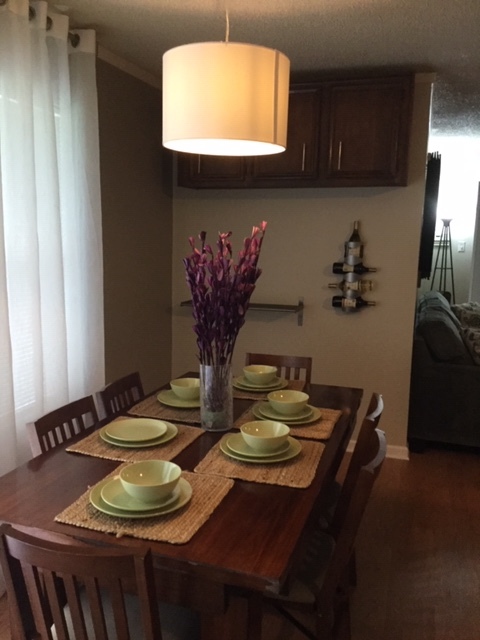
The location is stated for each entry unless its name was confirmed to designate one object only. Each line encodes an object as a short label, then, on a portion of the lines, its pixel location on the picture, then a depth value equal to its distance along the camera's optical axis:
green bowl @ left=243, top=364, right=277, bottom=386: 2.51
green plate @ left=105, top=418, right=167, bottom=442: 1.83
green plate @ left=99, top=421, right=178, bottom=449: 1.79
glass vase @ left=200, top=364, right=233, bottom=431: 1.92
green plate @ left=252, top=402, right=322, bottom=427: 2.04
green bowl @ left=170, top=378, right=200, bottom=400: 2.25
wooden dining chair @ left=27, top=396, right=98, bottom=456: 1.79
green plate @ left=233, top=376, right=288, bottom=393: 2.48
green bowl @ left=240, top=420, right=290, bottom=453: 1.70
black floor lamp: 7.43
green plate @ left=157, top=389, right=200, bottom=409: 2.19
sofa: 3.67
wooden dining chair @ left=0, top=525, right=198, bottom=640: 1.05
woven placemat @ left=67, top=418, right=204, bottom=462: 1.73
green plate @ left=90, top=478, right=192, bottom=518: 1.35
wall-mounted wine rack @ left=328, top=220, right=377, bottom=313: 3.56
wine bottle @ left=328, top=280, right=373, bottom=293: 3.59
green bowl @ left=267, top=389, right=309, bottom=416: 2.08
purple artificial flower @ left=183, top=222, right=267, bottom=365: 1.78
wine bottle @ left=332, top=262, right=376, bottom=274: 3.58
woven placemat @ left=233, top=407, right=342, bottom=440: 1.93
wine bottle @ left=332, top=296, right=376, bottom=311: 3.60
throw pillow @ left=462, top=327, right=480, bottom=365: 3.79
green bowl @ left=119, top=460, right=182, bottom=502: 1.37
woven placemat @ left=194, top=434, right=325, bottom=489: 1.58
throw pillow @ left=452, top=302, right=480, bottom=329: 5.26
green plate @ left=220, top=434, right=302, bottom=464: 1.68
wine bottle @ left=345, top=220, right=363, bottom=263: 3.55
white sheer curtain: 2.26
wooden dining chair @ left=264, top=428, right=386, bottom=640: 1.51
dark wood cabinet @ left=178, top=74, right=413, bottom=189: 3.20
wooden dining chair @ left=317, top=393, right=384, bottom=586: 1.87
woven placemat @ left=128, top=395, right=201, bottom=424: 2.08
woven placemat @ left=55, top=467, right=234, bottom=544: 1.29
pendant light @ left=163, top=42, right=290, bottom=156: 1.61
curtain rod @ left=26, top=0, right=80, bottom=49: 2.34
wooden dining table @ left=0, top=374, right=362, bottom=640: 1.22
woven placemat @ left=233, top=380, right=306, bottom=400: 2.40
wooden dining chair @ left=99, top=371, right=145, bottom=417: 2.21
